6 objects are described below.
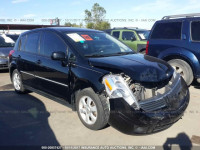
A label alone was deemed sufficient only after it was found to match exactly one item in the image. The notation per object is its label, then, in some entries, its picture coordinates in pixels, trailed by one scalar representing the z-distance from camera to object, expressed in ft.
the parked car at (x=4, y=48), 27.68
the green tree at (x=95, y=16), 158.88
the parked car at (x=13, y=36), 34.70
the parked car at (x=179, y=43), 17.71
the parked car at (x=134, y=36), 32.01
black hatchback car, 9.35
